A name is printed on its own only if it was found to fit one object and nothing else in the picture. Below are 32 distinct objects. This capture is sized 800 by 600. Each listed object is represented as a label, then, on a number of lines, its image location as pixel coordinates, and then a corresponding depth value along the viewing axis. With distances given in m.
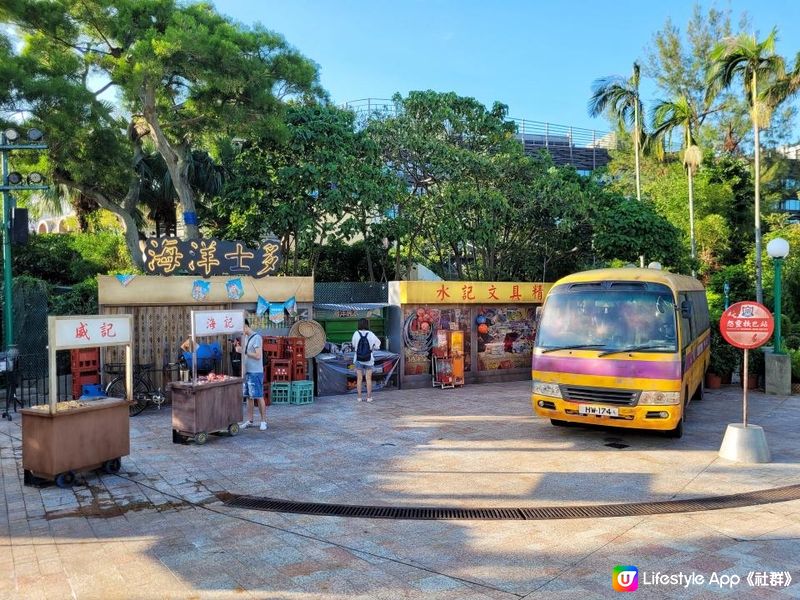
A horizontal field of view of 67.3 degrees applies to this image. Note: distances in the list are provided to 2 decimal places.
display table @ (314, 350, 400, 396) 13.45
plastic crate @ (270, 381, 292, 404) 12.38
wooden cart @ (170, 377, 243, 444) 8.65
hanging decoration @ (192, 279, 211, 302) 12.33
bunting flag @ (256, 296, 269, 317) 12.99
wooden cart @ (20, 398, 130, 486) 6.73
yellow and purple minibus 8.25
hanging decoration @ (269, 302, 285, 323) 13.13
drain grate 5.97
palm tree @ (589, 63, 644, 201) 26.80
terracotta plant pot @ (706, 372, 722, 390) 14.21
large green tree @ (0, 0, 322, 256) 13.87
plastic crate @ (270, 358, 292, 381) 12.47
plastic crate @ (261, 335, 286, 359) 12.62
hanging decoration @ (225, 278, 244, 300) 12.68
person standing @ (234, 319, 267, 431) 9.72
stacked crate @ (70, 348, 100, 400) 11.12
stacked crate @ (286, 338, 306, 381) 12.62
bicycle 11.22
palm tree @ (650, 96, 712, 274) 23.09
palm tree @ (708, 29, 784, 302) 17.92
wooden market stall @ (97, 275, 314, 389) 11.62
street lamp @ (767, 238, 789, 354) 12.66
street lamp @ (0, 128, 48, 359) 12.09
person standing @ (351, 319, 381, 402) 12.05
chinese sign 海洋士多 12.14
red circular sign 7.73
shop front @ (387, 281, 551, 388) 14.41
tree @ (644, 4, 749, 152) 33.69
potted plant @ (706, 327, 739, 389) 14.27
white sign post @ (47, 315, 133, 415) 6.80
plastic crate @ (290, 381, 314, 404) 12.38
